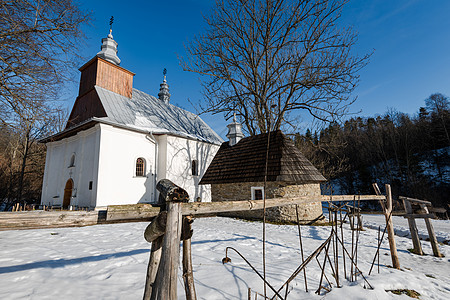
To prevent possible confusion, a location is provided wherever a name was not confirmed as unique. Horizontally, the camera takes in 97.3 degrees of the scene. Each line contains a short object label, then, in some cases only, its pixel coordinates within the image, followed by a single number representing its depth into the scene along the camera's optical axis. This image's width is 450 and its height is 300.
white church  11.98
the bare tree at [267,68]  12.15
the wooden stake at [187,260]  2.14
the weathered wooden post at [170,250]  1.85
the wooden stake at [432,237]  5.41
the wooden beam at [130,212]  1.97
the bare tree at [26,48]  4.12
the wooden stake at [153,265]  1.98
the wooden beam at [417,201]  5.62
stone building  9.08
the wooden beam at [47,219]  1.77
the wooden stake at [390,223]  4.07
